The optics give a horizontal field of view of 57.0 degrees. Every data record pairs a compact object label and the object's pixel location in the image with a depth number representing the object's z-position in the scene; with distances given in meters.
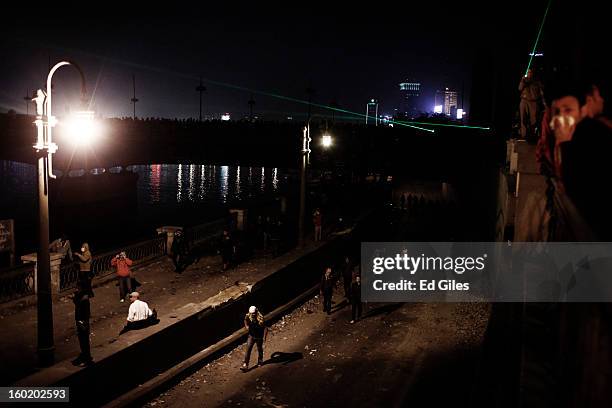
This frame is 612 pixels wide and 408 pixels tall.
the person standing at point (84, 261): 16.42
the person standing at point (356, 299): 18.08
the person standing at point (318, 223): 26.02
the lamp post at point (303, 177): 23.92
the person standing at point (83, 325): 10.92
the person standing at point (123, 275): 17.03
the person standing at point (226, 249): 21.55
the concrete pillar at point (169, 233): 22.61
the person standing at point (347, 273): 19.94
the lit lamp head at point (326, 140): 25.14
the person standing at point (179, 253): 21.00
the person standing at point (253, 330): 14.23
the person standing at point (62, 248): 18.19
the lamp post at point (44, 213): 10.74
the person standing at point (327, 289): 18.83
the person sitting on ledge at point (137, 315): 13.38
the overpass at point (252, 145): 52.50
